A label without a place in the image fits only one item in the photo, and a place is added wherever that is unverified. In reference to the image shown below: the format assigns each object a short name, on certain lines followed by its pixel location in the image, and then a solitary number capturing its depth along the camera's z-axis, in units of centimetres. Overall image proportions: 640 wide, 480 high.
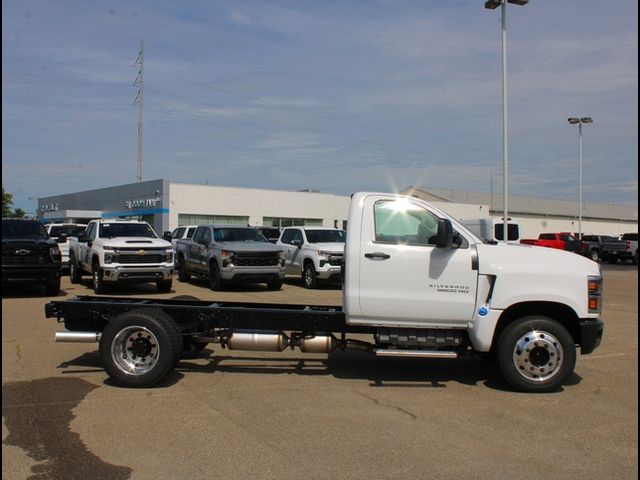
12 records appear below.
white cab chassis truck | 652
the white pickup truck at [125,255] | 1535
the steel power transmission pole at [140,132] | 6131
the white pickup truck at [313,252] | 1798
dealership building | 4728
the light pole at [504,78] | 2359
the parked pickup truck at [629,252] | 3797
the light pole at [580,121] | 4731
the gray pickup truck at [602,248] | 3828
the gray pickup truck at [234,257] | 1661
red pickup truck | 3816
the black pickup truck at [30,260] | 1440
